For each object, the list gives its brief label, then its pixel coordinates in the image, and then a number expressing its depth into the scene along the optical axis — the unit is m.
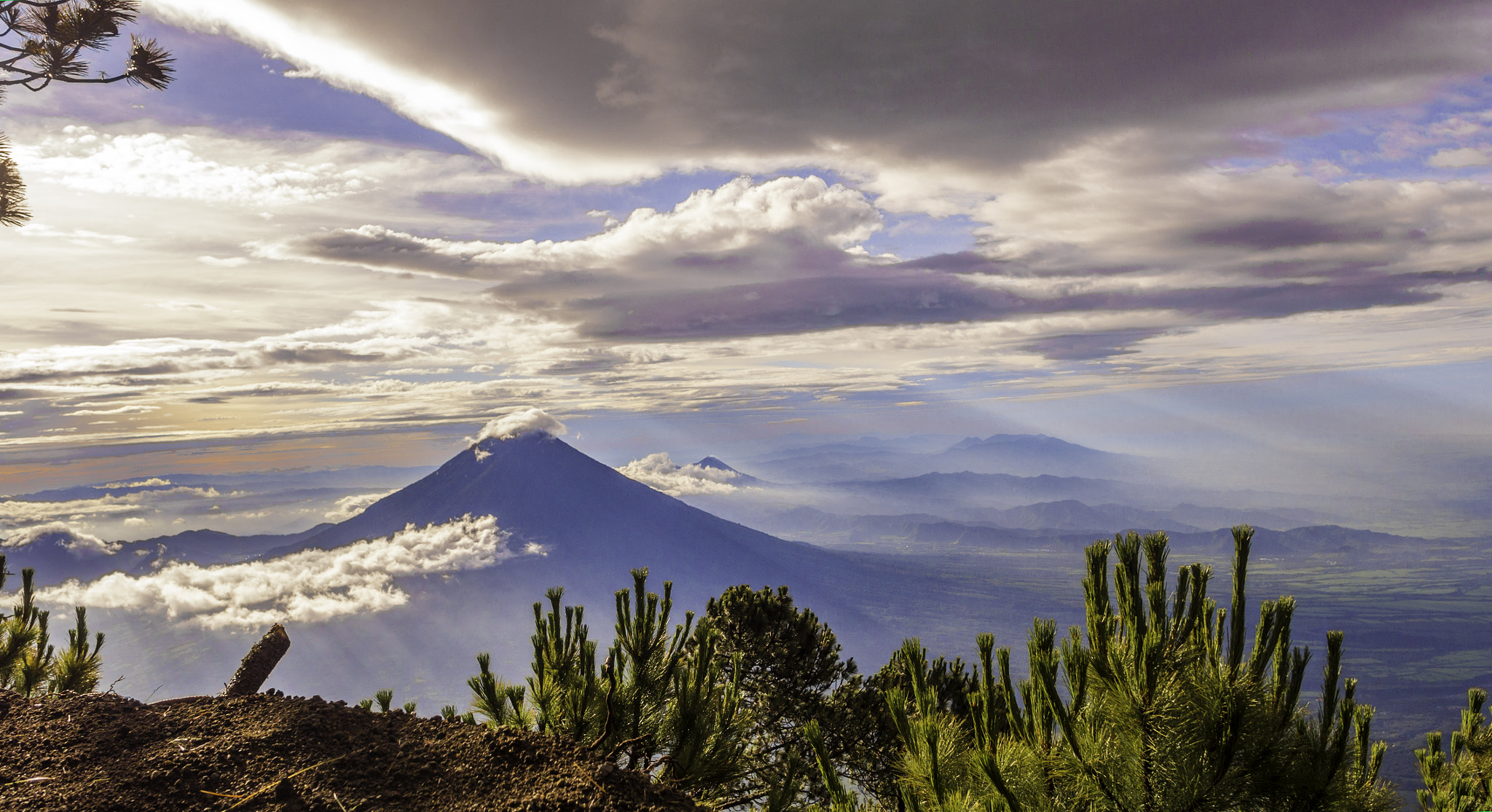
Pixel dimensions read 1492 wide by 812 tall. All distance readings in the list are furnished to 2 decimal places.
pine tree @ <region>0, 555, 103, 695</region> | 10.72
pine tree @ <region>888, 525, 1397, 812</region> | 4.99
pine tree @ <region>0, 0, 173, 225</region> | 12.43
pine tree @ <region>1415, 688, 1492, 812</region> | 10.00
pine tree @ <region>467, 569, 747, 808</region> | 7.11
